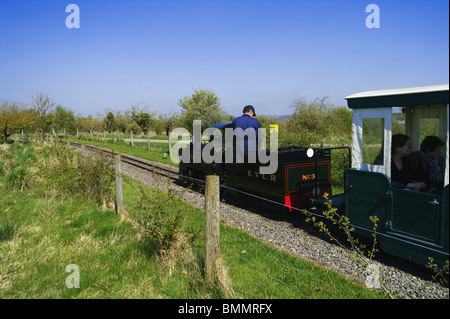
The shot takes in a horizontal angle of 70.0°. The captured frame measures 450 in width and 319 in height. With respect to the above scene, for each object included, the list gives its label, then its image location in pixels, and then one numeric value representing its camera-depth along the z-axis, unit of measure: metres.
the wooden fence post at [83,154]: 8.80
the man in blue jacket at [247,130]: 8.05
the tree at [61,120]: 40.31
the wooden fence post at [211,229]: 3.98
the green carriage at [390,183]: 4.15
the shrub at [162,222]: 4.67
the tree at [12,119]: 25.94
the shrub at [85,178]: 8.06
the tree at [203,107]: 24.79
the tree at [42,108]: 25.69
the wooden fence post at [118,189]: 7.14
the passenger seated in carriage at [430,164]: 4.76
